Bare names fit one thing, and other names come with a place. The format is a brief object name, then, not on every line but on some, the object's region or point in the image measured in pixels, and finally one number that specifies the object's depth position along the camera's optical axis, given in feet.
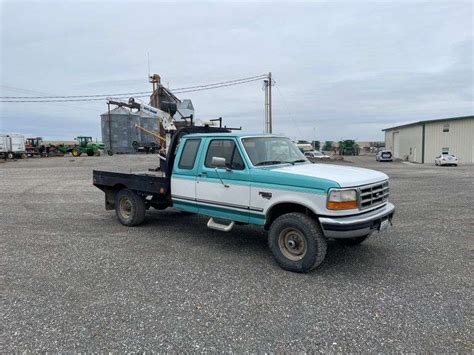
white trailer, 131.03
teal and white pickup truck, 15.10
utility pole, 114.52
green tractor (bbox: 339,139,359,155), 216.33
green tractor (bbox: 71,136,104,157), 146.39
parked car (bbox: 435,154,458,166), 112.47
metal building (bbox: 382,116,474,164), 130.62
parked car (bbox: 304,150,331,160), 133.90
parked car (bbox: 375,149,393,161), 151.02
